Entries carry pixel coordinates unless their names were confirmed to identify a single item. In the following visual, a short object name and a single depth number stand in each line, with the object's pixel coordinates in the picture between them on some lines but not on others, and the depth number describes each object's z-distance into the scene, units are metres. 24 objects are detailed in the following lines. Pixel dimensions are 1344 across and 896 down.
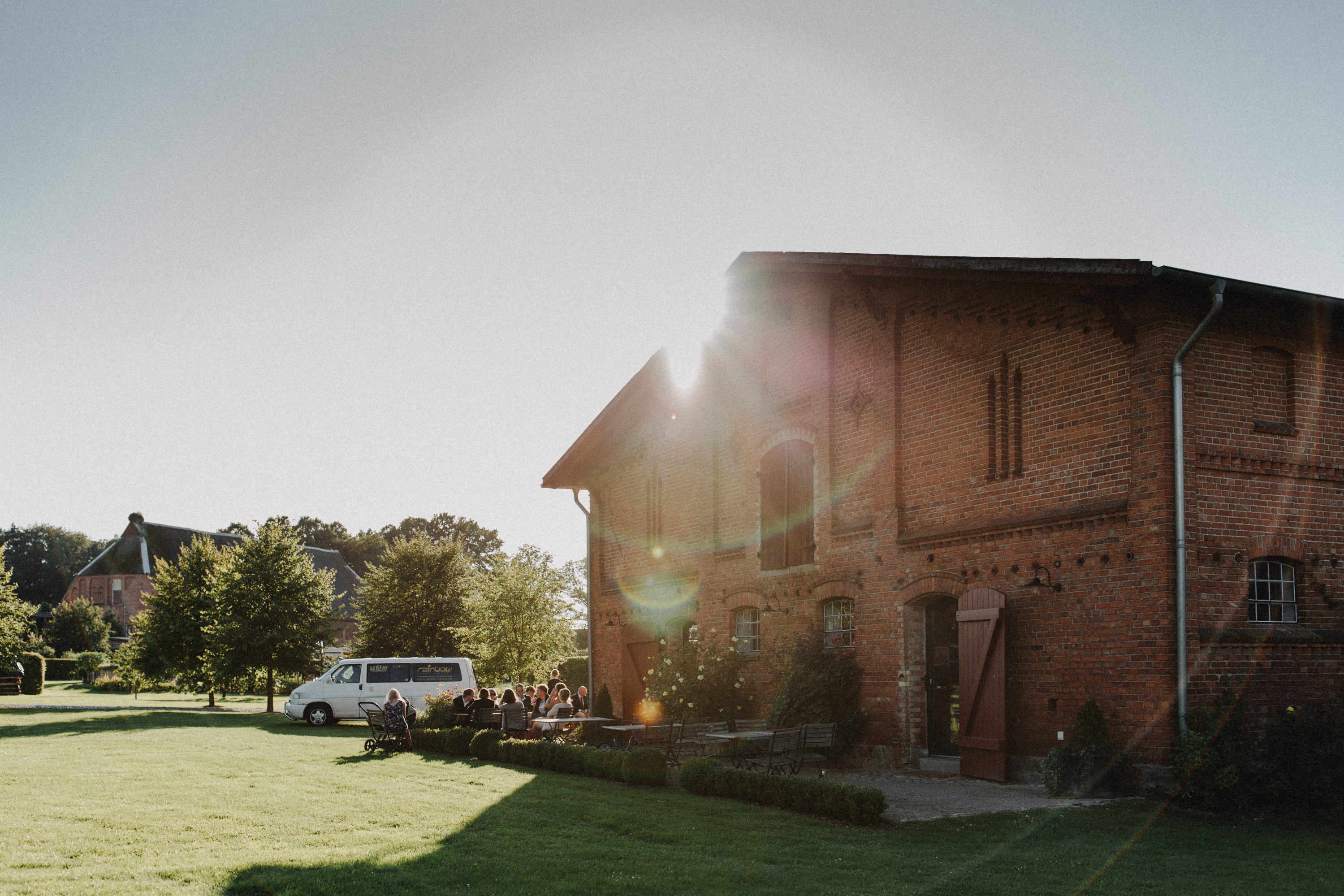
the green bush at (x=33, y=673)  43.44
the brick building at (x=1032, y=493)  11.58
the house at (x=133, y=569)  70.19
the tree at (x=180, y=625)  34.88
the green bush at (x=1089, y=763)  11.32
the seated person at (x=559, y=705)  19.06
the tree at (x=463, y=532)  77.50
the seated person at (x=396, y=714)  18.89
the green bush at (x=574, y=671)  37.84
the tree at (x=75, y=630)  60.81
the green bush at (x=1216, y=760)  10.39
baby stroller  18.91
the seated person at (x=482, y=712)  19.70
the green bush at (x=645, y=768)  13.83
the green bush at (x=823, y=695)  15.45
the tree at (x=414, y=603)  38.09
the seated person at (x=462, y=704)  20.81
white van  27.52
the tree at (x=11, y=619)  32.47
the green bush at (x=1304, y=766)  10.31
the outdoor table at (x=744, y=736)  13.18
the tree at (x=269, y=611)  32.34
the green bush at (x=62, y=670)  56.09
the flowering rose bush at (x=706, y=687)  17.92
